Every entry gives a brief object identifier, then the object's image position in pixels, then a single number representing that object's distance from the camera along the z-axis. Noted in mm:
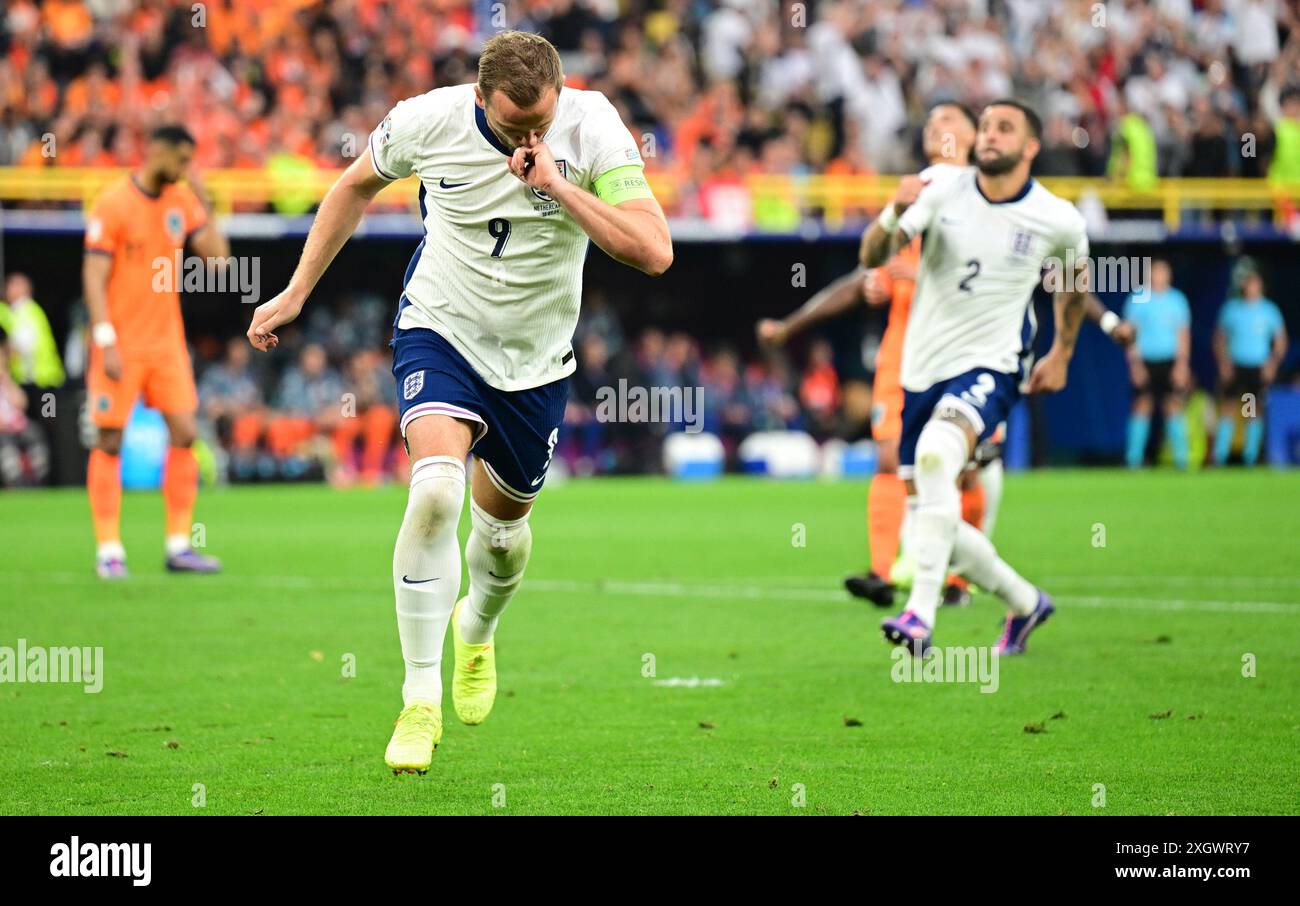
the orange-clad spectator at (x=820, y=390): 28062
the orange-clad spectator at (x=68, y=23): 25641
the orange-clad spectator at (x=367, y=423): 25172
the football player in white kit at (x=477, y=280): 6117
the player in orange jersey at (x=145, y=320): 12688
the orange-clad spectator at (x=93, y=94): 24672
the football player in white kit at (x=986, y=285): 9023
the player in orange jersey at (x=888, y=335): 10438
